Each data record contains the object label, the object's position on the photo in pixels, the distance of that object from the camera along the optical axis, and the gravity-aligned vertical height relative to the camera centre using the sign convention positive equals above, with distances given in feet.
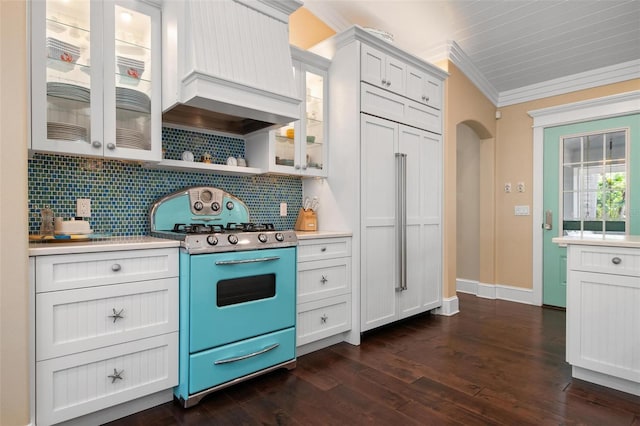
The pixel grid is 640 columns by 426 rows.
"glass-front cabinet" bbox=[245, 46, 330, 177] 9.52 +2.08
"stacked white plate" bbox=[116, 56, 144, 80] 7.07 +2.91
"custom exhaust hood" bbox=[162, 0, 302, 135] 7.09 +3.12
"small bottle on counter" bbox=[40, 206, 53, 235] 6.70 -0.21
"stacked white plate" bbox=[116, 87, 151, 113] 7.07 +2.24
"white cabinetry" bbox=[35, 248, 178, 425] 5.45 -1.96
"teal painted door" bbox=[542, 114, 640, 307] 12.64 +1.07
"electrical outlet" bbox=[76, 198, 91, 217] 7.25 +0.08
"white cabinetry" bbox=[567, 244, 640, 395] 7.07 -2.10
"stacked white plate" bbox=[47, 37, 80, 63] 6.31 +2.88
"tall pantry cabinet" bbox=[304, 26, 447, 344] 10.06 +1.16
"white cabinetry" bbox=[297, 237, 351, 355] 8.92 -2.00
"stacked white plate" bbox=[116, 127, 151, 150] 7.03 +1.43
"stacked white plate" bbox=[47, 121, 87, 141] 6.31 +1.43
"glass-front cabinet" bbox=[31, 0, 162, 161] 6.19 +2.49
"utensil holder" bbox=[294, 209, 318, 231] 10.56 -0.27
